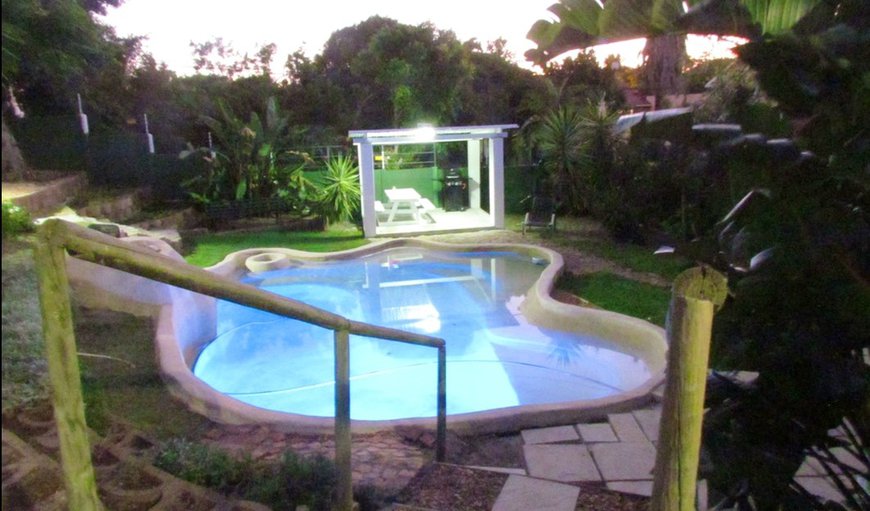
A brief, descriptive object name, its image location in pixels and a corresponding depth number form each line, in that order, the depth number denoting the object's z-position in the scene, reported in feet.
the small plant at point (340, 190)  51.98
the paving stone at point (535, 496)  9.57
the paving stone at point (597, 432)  14.54
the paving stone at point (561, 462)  12.46
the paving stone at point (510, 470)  11.69
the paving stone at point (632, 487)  11.49
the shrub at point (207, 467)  9.43
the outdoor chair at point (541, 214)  48.42
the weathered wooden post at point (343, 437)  8.11
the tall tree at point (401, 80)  79.25
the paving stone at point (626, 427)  14.51
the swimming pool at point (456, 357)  21.20
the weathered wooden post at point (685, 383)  5.09
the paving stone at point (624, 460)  12.39
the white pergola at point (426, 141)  48.75
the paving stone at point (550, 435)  14.75
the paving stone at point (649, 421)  14.82
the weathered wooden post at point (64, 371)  4.36
